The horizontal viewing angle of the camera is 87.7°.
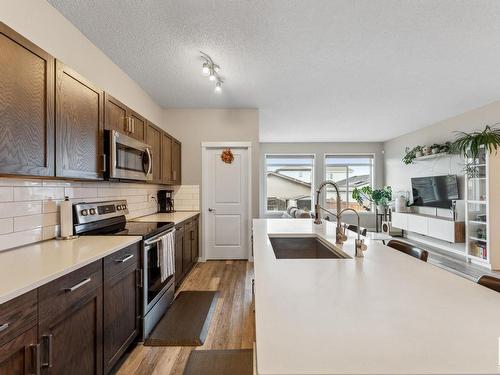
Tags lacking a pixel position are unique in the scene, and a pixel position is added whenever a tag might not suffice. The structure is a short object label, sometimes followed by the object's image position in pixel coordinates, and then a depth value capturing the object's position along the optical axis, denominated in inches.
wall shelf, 212.1
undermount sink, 82.5
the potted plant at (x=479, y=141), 161.0
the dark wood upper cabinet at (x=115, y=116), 87.4
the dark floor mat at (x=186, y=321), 84.4
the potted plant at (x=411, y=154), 236.5
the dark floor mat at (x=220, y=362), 70.7
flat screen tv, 204.1
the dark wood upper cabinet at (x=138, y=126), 106.1
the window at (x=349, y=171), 317.4
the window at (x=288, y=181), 319.9
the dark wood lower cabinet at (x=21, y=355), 37.9
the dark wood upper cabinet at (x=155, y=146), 123.9
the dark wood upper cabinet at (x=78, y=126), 65.0
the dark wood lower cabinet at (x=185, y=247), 122.6
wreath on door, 173.5
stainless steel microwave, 85.6
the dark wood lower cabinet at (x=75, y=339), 45.6
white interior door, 175.2
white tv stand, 189.0
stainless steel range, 83.4
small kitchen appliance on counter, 162.9
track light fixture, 111.2
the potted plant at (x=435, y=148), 212.5
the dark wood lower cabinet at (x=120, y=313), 64.3
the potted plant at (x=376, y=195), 286.7
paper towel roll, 76.6
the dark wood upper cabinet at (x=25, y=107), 50.5
